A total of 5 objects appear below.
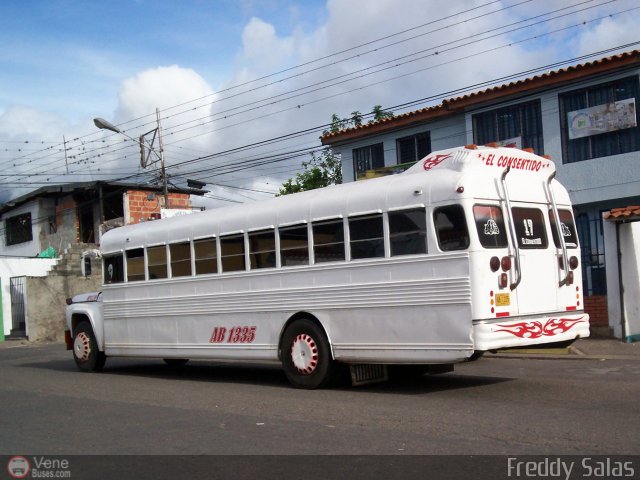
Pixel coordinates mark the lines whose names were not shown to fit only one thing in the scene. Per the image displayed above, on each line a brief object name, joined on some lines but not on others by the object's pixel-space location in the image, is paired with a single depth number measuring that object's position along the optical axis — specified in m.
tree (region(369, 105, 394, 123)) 30.55
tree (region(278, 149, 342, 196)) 34.28
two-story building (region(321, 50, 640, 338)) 16.58
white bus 9.07
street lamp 27.16
